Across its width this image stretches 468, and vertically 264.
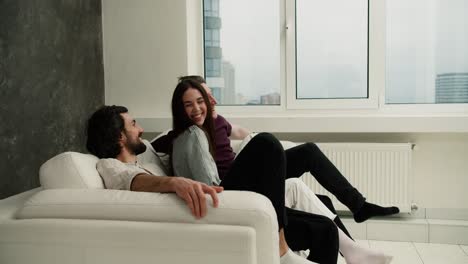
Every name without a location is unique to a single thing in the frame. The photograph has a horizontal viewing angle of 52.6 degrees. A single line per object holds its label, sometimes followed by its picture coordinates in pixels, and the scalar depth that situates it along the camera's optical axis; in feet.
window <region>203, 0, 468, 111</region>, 11.76
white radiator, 11.29
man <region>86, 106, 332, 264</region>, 5.96
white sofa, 4.94
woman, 6.19
